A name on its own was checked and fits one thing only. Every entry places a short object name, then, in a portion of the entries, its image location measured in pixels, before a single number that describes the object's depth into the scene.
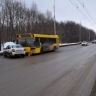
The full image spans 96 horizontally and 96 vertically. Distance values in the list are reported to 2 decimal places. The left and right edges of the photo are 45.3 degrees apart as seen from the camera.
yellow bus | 15.16
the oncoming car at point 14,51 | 12.99
